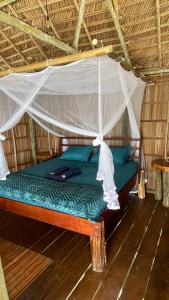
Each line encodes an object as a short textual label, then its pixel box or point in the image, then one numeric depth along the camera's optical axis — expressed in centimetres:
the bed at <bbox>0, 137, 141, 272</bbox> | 213
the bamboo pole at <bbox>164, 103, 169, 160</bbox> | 388
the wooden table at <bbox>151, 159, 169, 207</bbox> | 341
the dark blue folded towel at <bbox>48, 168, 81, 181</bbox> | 304
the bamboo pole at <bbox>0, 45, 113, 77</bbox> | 207
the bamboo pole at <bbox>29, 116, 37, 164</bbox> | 524
